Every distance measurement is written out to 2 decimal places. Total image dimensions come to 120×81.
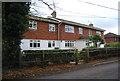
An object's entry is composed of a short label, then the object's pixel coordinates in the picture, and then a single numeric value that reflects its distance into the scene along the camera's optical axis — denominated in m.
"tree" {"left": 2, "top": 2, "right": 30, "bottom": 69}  6.79
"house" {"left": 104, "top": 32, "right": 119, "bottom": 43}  40.99
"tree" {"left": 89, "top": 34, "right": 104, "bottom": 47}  18.29
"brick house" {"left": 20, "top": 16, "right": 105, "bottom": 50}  16.05
